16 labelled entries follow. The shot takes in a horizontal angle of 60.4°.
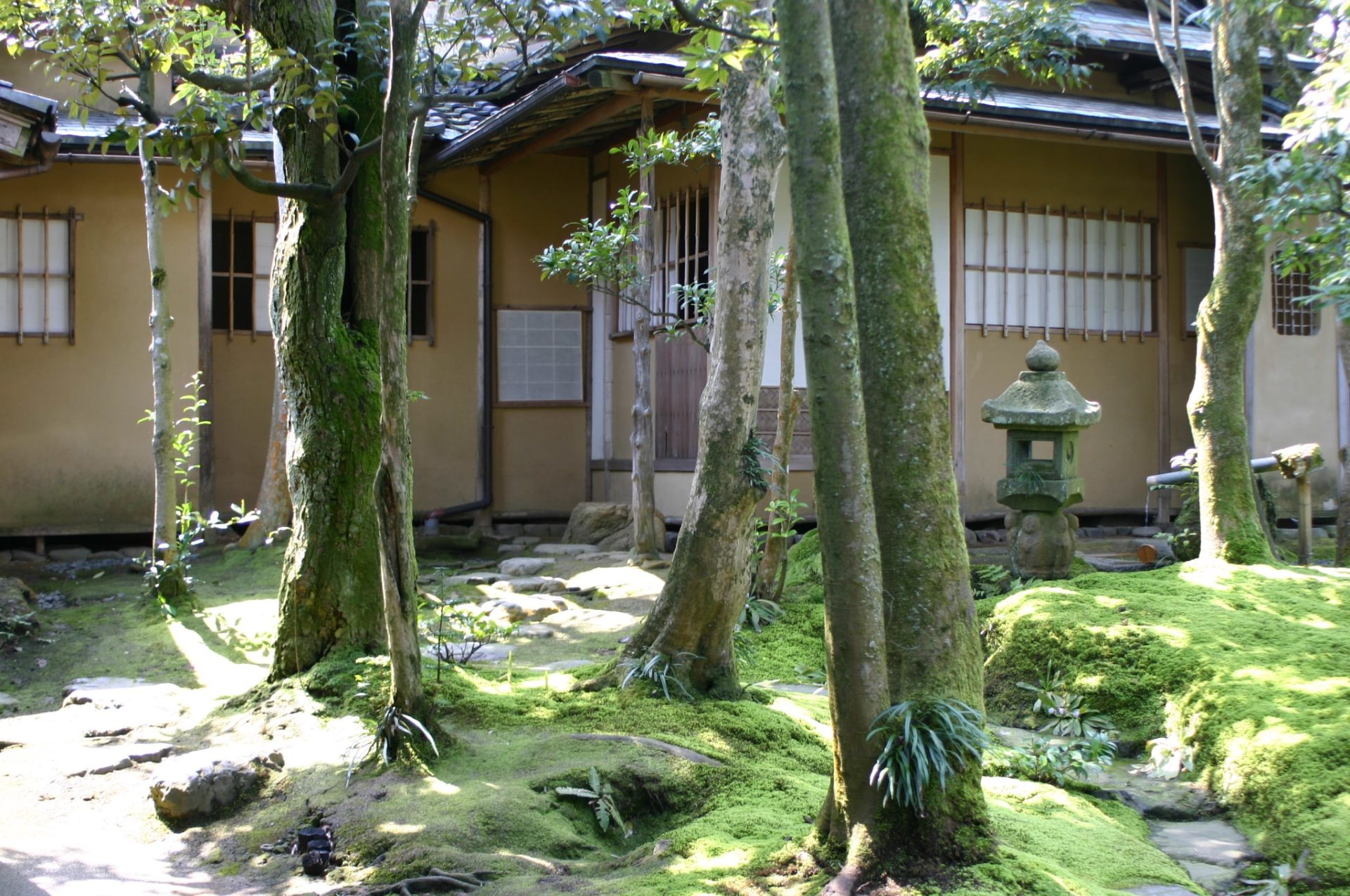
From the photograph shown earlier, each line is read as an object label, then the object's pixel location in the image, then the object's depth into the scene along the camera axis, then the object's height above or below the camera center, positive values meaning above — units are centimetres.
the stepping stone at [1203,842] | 417 -150
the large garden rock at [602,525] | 1143 -86
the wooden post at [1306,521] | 779 -54
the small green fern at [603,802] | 413 -131
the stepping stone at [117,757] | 496 -140
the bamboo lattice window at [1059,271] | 1145 +172
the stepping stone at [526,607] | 796 -118
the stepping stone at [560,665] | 626 -125
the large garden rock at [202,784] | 438 -132
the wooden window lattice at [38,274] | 1084 +153
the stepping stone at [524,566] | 998 -111
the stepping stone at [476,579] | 948 -115
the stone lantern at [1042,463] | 742 -15
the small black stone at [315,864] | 383 -141
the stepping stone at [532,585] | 918 -117
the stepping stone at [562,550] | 1093 -106
